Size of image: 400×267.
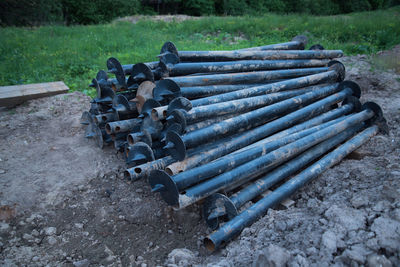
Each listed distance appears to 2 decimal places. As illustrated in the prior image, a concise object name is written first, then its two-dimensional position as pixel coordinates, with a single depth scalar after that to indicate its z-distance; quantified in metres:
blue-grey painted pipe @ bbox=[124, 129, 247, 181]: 3.16
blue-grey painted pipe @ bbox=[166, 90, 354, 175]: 3.18
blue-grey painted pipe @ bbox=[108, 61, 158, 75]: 4.20
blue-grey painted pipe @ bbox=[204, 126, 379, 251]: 2.69
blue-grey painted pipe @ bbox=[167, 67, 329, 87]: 3.88
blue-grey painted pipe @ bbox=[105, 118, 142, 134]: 3.98
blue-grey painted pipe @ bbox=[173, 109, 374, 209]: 2.87
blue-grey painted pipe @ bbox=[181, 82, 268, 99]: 3.76
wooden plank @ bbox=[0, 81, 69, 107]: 5.78
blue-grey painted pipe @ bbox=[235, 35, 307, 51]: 5.87
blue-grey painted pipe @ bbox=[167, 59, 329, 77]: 4.06
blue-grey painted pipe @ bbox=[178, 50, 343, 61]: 4.39
